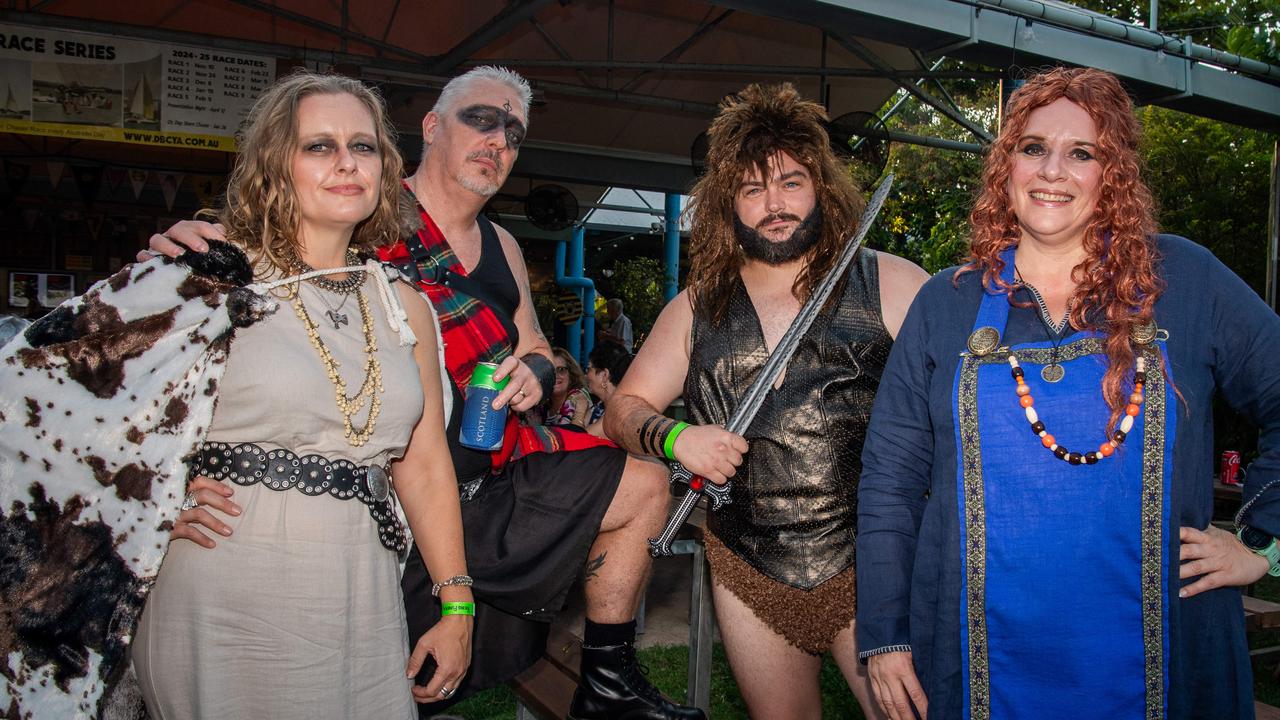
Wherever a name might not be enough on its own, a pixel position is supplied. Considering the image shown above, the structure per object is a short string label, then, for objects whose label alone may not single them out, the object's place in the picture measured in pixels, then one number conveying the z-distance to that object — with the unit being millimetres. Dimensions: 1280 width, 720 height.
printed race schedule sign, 6984
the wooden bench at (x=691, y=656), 2811
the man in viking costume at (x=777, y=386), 2385
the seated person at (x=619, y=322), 13116
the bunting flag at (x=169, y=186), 11617
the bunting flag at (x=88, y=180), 11290
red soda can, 6680
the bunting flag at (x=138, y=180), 11680
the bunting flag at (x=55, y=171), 11188
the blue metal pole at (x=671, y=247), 13852
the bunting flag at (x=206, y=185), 11216
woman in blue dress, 1736
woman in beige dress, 1844
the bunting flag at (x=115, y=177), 12086
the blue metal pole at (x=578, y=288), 16953
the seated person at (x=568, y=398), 6461
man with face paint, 2553
